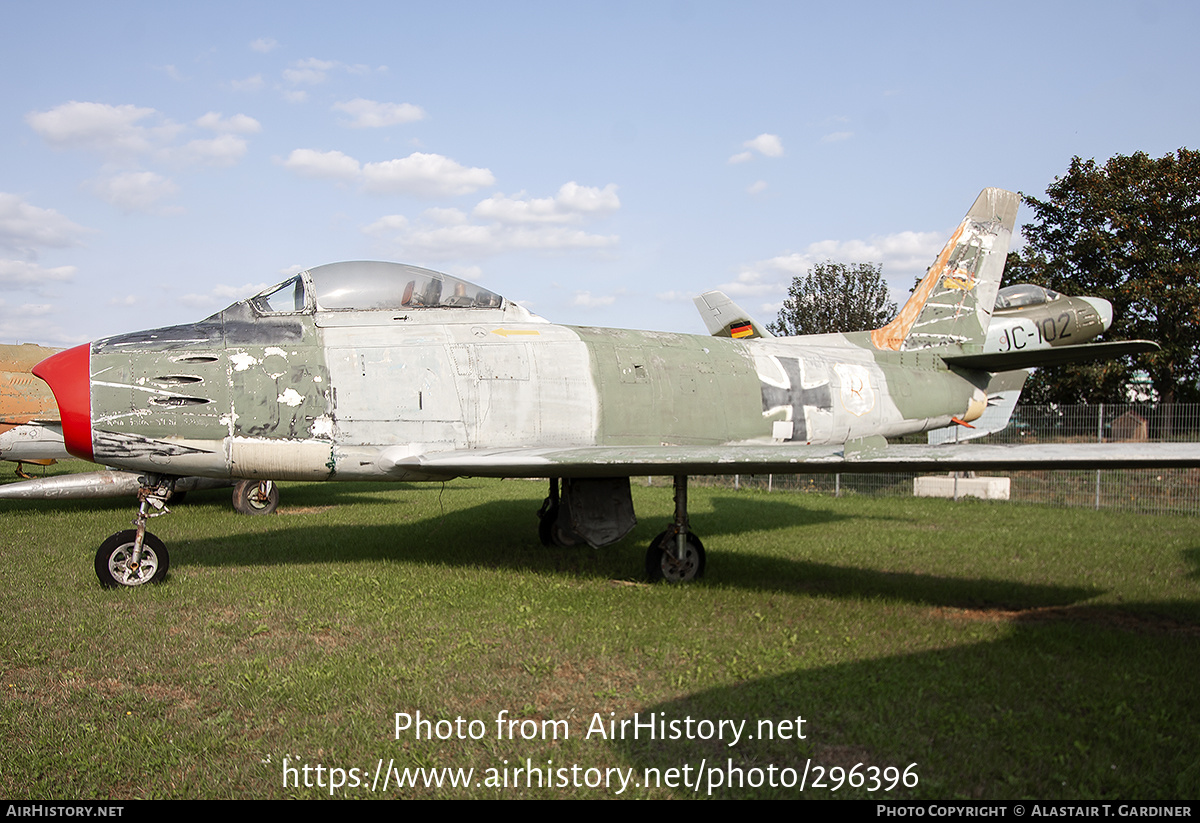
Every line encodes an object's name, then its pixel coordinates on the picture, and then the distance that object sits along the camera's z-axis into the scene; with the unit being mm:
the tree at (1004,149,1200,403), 23016
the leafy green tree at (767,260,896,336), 34281
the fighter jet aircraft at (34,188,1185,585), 6492
